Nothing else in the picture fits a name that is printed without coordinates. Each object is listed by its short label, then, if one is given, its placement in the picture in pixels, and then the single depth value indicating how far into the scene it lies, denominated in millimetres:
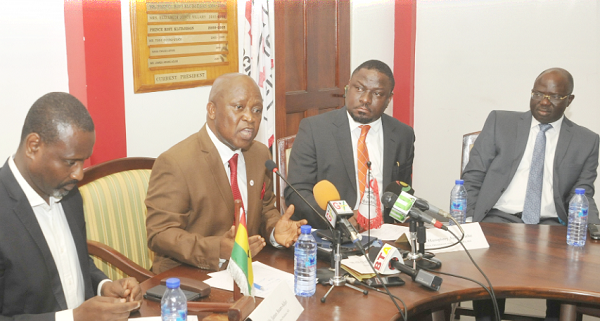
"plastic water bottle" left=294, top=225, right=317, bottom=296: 1976
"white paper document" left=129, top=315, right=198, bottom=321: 1748
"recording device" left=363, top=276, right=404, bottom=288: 2082
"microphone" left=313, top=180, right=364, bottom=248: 1984
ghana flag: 1812
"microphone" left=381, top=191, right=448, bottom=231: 2174
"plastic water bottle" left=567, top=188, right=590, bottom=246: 2668
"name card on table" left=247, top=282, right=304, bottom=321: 1642
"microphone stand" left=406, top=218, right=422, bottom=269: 2325
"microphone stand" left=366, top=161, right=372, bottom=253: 2437
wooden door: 4910
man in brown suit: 2268
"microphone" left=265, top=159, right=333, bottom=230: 2146
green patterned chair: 2701
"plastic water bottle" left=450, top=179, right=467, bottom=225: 3023
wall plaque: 3668
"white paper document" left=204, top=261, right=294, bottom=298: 2008
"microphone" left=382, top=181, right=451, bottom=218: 2188
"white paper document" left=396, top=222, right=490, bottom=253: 2555
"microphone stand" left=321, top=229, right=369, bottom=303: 2062
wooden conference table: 1911
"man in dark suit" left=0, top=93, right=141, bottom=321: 1729
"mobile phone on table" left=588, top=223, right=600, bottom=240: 2736
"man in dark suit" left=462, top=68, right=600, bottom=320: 3441
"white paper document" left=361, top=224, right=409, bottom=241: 2658
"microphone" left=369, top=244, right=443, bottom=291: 2082
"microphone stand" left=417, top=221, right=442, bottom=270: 2301
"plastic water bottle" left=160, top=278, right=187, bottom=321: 1665
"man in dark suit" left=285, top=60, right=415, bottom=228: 3328
